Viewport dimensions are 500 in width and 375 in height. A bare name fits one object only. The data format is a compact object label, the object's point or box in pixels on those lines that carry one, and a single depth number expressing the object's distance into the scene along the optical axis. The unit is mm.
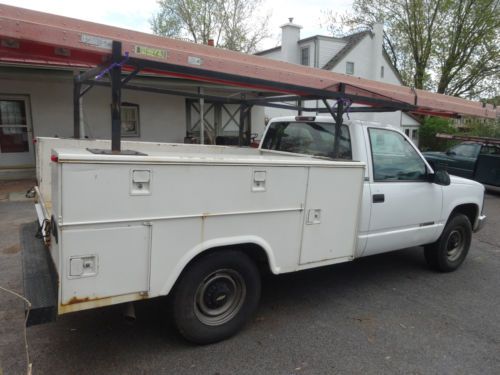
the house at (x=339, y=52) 22734
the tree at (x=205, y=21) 28172
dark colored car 11789
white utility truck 2490
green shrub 23031
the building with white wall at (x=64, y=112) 10680
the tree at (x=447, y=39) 23641
